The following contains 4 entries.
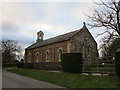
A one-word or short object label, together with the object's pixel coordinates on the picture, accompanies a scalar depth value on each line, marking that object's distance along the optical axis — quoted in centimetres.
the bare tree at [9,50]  3404
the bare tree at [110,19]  995
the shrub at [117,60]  864
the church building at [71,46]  2100
